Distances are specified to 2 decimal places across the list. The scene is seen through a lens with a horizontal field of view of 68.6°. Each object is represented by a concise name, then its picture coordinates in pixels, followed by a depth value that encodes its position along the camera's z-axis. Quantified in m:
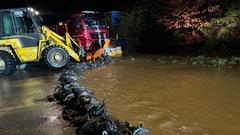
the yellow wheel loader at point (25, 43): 6.88
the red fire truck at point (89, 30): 9.36
